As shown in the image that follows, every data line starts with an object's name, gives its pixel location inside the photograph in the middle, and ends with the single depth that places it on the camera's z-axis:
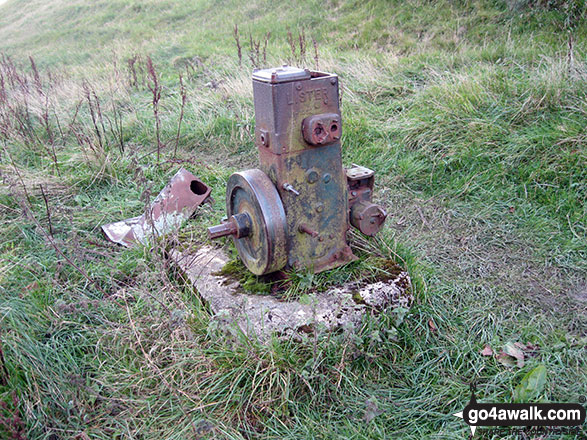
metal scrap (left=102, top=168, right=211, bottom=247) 3.45
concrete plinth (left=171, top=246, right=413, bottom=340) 2.30
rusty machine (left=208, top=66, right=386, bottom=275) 2.25
